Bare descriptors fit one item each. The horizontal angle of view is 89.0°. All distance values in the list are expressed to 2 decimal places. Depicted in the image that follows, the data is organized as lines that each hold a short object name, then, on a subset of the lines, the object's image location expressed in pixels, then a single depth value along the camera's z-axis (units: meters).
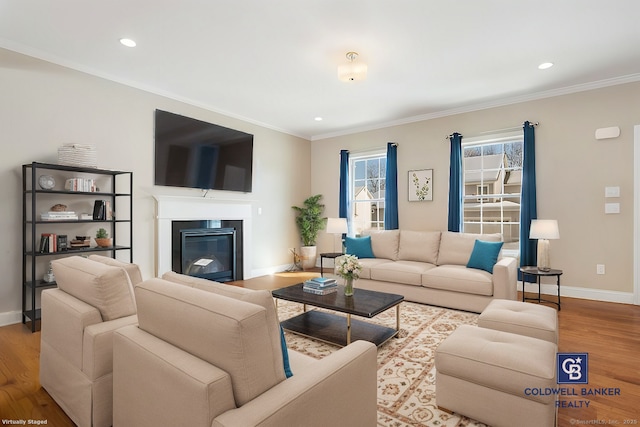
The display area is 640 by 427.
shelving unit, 3.34
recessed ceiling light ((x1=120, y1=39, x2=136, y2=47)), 3.28
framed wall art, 5.63
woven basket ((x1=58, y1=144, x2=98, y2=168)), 3.51
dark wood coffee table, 2.78
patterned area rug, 1.91
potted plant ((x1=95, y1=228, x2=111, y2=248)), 3.80
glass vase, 3.12
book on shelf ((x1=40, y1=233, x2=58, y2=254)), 3.41
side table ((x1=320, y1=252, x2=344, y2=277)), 5.63
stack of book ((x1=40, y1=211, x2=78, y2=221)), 3.42
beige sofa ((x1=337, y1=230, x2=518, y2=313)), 3.75
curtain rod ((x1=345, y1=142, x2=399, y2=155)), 6.25
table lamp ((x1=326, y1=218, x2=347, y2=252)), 5.73
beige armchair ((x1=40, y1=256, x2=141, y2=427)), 1.63
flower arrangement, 3.07
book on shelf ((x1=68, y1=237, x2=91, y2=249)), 3.64
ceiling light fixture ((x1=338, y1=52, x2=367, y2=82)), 3.50
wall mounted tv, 4.66
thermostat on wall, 4.16
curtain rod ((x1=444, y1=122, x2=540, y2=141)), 4.71
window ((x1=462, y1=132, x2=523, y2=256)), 5.04
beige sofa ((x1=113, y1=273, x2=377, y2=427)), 1.05
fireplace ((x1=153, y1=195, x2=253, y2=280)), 4.58
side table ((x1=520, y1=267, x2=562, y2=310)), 3.89
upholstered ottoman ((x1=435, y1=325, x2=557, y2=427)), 1.64
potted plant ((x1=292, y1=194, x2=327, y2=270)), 6.79
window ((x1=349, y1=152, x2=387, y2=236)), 6.49
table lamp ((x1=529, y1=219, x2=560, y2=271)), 4.04
